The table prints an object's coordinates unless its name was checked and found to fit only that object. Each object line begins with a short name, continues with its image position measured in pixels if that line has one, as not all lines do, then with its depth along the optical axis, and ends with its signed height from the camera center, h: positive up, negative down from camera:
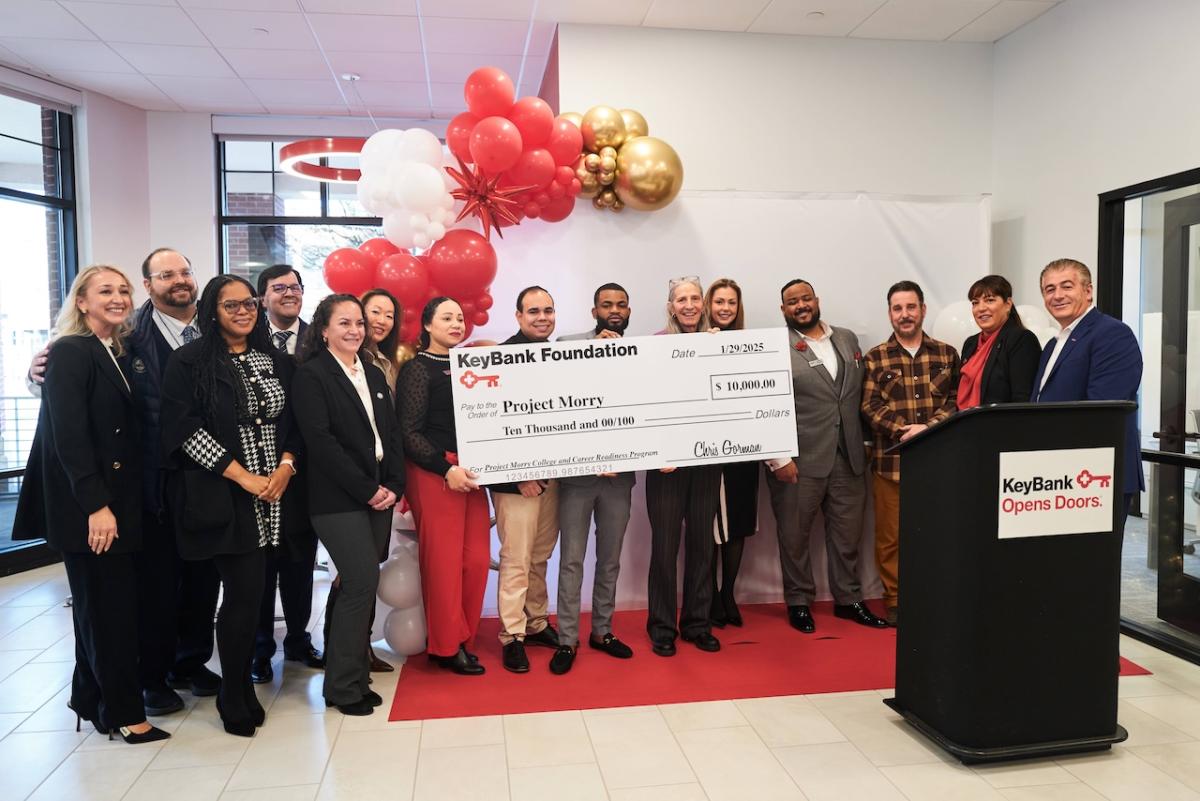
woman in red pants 3.38 -0.58
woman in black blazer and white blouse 3.03 -0.42
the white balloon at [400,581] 3.58 -0.98
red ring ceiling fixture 5.93 +1.54
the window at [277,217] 7.63 +1.35
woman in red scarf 3.78 +0.02
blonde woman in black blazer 2.70 -0.43
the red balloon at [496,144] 3.77 +1.00
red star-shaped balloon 3.95 +0.80
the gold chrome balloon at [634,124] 4.43 +1.28
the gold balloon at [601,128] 4.29 +1.22
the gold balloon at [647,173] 4.23 +0.96
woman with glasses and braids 2.81 -0.34
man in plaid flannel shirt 4.01 -0.12
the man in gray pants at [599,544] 3.65 -0.85
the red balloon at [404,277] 3.86 +0.39
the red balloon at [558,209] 4.19 +0.77
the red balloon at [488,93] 3.88 +1.27
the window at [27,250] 5.91 +0.84
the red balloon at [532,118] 3.95 +1.17
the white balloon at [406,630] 3.65 -1.22
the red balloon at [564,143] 4.08 +1.08
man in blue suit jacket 3.39 +0.01
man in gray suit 4.09 -0.55
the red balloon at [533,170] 3.94 +0.92
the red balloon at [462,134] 4.00 +1.11
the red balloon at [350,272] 3.99 +0.43
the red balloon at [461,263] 3.89 +0.46
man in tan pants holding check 3.59 -0.74
